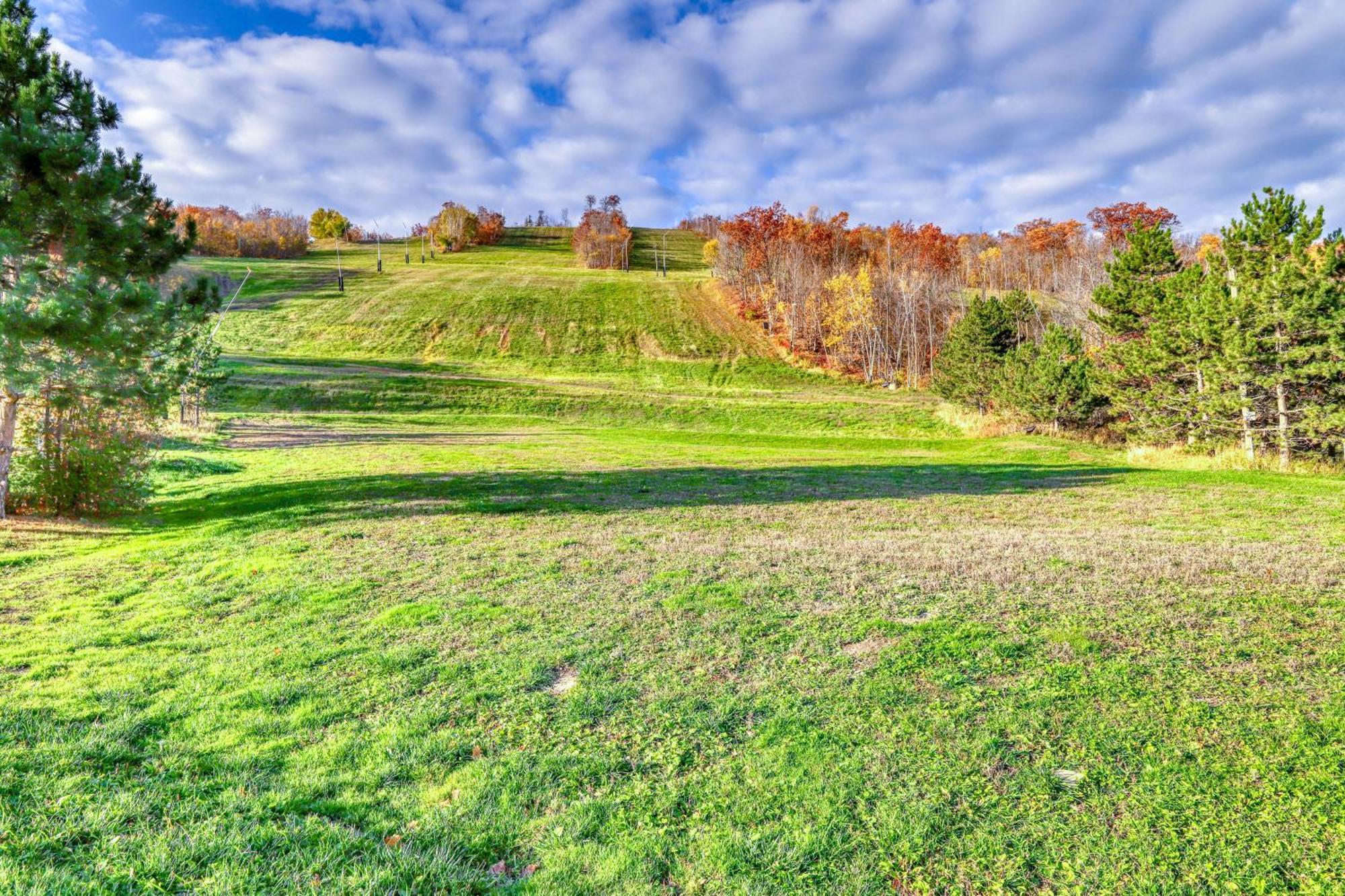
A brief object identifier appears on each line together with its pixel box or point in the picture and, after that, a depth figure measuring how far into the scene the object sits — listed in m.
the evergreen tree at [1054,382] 30.94
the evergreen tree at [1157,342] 23.55
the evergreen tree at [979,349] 40.44
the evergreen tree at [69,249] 11.20
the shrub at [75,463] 13.19
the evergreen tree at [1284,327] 19.39
